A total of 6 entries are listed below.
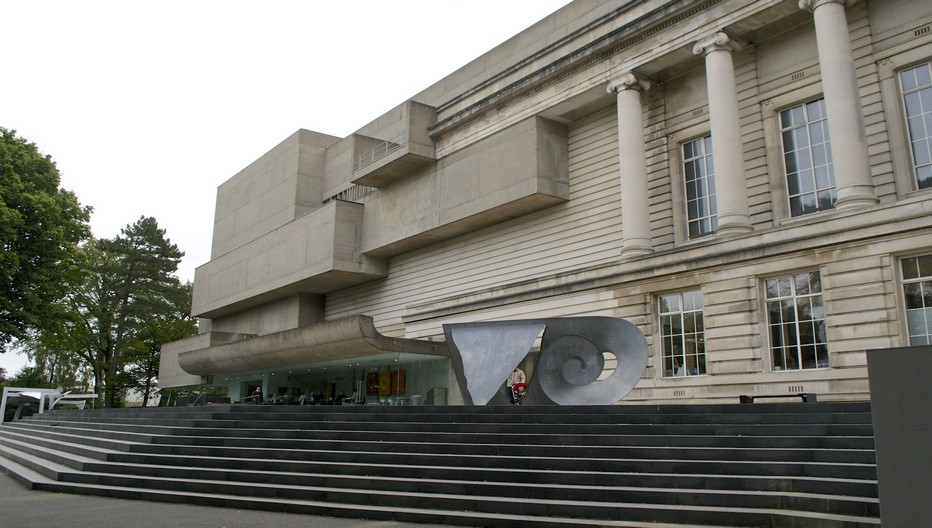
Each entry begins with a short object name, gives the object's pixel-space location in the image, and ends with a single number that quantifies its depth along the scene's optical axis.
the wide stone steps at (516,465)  8.84
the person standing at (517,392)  23.75
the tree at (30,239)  30.92
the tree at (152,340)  55.85
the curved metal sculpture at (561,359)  16.05
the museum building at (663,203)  18.78
